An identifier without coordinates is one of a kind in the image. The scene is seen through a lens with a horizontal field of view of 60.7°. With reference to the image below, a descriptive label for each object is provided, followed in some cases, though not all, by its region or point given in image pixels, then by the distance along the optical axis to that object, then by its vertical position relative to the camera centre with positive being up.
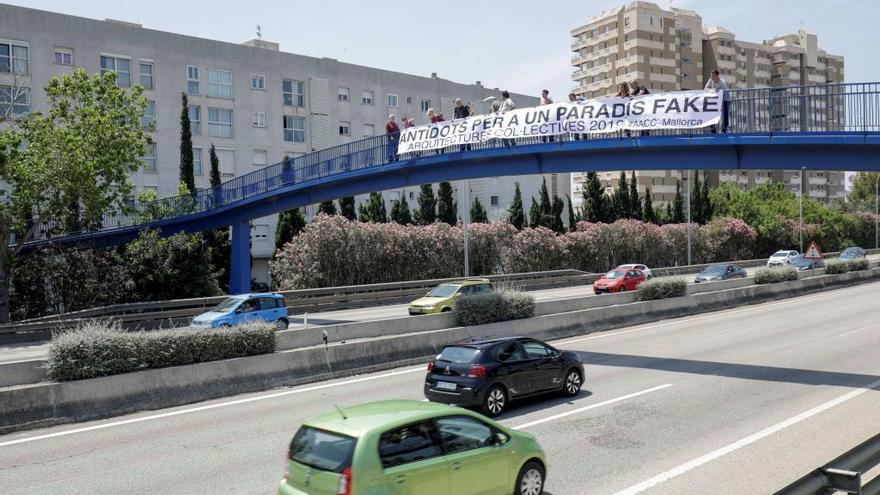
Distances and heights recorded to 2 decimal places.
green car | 6.79 -2.15
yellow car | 27.70 -2.49
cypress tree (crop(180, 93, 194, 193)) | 45.09 +5.13
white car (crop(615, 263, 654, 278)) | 40.12 -2.42
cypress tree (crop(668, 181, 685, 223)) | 77.00 +1.26
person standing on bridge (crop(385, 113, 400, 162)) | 28.70 +3.40
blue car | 23.83 -2.50
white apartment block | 45.06 +10.69
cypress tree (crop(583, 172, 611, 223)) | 69.69 +1.93
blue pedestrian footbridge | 18.53 +2.05
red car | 38.47 -2.94
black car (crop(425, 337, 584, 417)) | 12.88 -2.59
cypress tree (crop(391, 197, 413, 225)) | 56.88 +1.34
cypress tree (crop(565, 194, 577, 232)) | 65.11 +0.40
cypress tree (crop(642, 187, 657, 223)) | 75.38 +1.23
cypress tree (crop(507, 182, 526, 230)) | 62.12 +1.16
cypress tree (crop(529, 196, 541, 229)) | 65.43 +1.00
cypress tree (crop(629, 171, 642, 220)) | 74.25 +2.04
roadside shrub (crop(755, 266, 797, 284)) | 36.41 -2.73
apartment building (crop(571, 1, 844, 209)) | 99.19 +23.53
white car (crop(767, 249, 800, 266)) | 54.72 -2.87
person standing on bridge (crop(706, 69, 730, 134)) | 19.92 +3.65
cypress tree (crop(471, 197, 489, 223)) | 61.22 +1.30
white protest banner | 20.33 +3.25
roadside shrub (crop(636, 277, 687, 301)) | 29.27 -2.56
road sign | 45.94 -2.11
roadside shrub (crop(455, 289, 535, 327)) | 22.84 -2.45
